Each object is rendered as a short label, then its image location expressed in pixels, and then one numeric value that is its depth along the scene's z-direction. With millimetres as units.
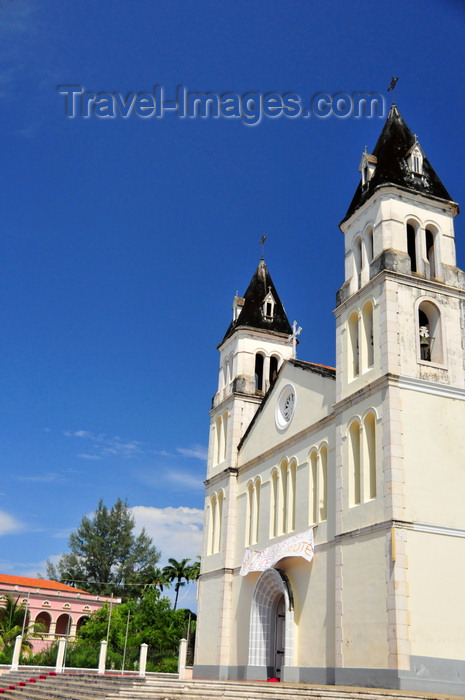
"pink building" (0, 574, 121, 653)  56391
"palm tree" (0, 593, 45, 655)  47406
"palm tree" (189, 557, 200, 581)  65625
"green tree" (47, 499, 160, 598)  74375
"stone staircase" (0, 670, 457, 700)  15945
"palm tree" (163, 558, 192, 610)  67125
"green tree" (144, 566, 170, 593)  69162
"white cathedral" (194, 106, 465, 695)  19203
